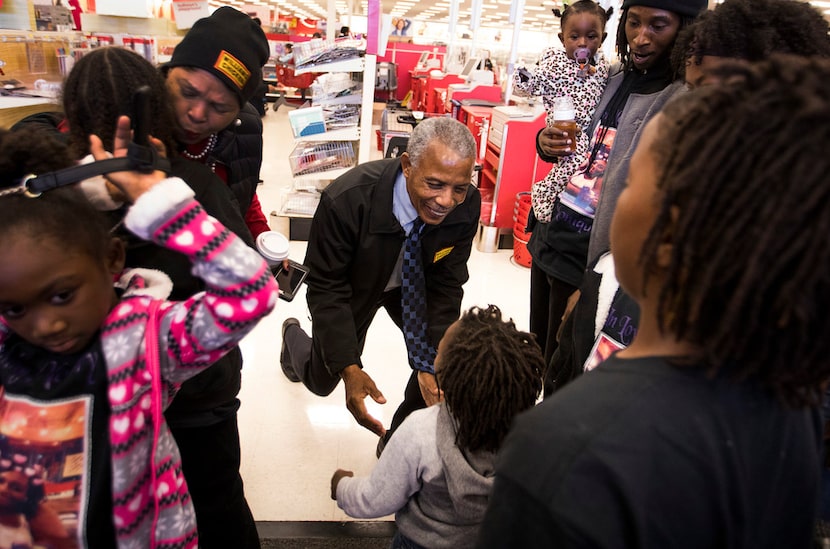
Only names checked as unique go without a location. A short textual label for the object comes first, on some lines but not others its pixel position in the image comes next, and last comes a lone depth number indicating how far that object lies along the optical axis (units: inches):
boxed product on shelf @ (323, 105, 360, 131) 183.3
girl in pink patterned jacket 33.9
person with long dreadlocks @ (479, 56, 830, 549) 19.3
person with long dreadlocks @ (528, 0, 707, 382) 60.7
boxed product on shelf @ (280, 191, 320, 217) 190.1
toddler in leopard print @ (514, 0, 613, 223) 119.0
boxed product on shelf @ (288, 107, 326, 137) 175.8
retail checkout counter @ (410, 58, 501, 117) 308.0
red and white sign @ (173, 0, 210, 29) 113.1
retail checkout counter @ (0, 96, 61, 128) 95.7
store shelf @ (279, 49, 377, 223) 178.9
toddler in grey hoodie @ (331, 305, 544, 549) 47.9
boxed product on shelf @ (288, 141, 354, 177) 186.5
